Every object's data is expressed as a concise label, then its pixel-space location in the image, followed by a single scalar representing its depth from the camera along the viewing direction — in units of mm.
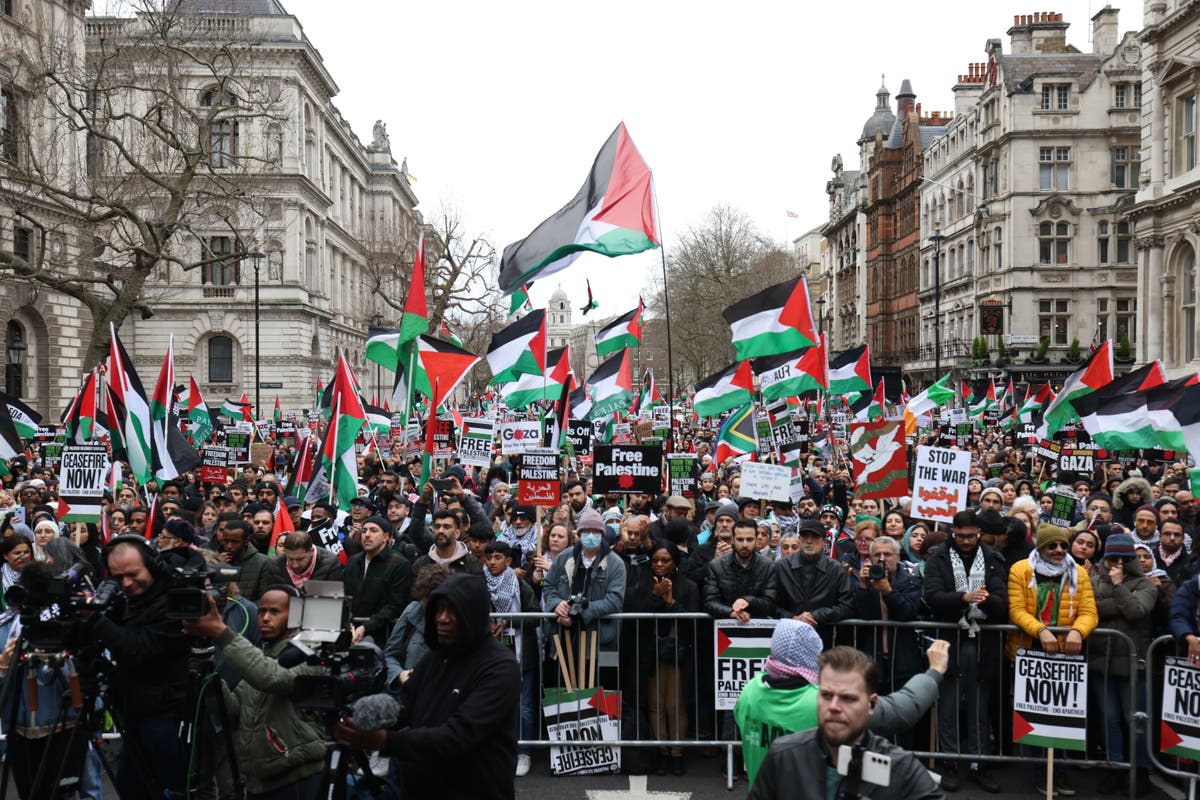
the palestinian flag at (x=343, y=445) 11922
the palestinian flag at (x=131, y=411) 12719
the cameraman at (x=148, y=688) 5086
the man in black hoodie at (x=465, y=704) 4133
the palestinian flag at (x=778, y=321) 13703
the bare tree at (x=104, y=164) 26688
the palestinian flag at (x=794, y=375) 14266
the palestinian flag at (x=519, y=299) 12667
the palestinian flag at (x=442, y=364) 13922
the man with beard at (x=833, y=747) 3490
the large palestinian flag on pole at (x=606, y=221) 10328
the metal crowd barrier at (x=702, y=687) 7828
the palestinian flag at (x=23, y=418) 17953
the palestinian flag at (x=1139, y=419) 13947
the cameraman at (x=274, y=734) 4883
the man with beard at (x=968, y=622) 7895
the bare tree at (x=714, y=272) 75562
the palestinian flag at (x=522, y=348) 16609
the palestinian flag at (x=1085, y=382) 16984
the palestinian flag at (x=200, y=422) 22078
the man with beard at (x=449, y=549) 7969
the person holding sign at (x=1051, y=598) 7473
